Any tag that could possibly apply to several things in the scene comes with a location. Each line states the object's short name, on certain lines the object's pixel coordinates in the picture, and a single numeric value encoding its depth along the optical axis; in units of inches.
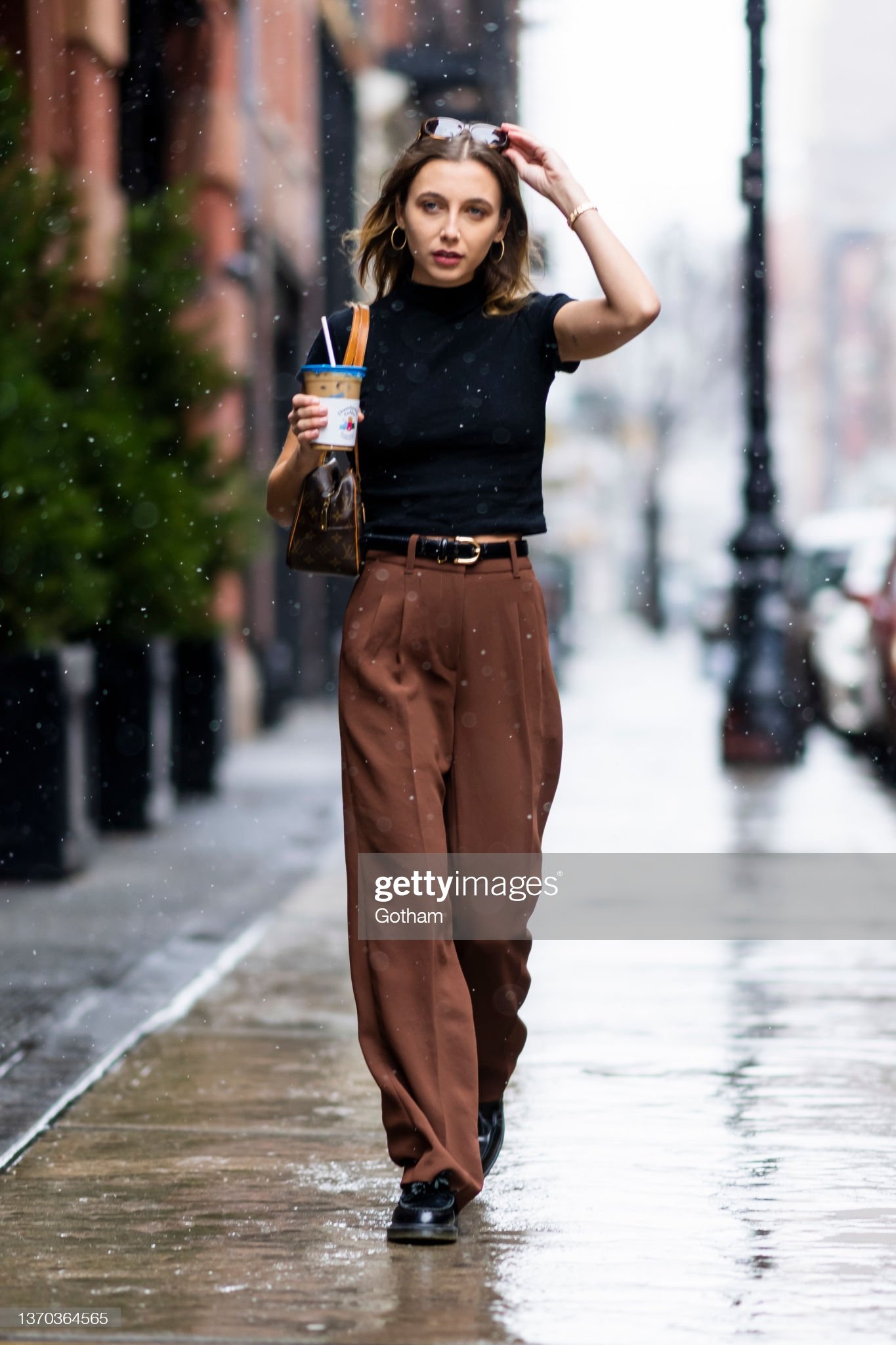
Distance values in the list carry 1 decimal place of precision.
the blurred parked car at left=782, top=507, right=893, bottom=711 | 709.3
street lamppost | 571.5
